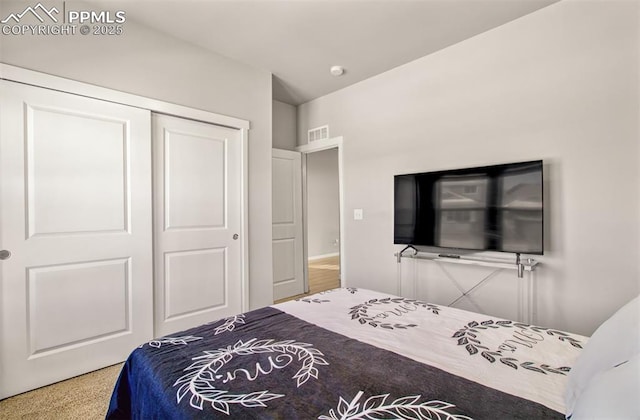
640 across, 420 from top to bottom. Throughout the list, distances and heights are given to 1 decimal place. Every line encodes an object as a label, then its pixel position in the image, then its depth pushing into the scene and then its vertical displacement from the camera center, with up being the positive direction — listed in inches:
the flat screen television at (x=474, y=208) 91.3 +0.1
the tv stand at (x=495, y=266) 94.1 -18.9
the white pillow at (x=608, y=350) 31.3 -15.7
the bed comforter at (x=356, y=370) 35.0 -22.8
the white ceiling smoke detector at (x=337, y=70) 128.3 +59.9
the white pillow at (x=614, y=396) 21.7 -14.7
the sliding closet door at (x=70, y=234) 77.4 -6.3
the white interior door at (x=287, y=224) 161.6 -7.9
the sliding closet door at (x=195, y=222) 104.7 -4.3
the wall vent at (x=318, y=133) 158.2 +40.9
